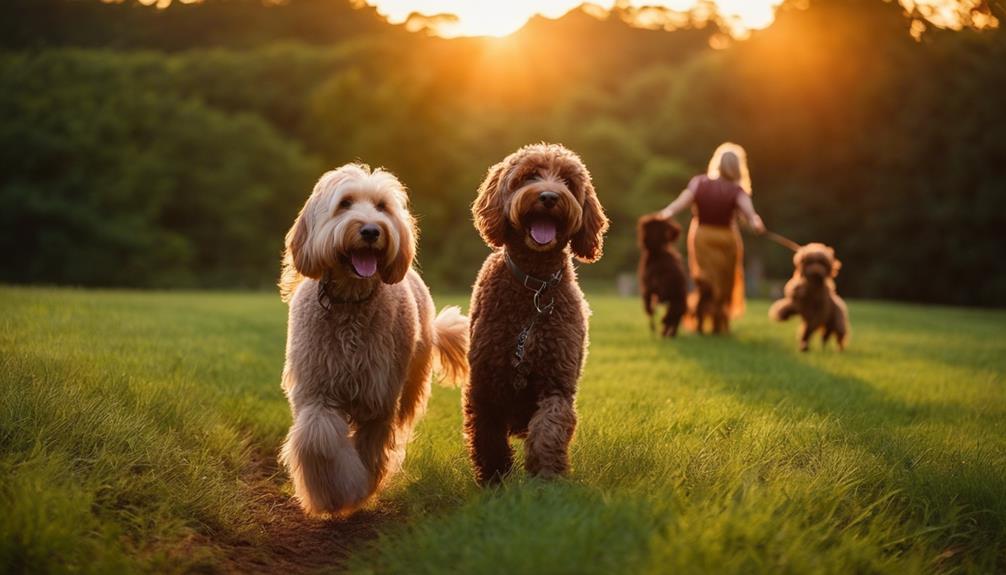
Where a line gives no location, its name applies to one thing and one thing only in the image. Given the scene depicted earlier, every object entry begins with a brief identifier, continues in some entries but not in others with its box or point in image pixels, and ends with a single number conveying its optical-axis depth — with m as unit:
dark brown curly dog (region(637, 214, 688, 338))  13.11
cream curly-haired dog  5.02
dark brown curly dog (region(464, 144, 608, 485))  5.07
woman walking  12.97
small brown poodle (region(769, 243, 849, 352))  12.41
